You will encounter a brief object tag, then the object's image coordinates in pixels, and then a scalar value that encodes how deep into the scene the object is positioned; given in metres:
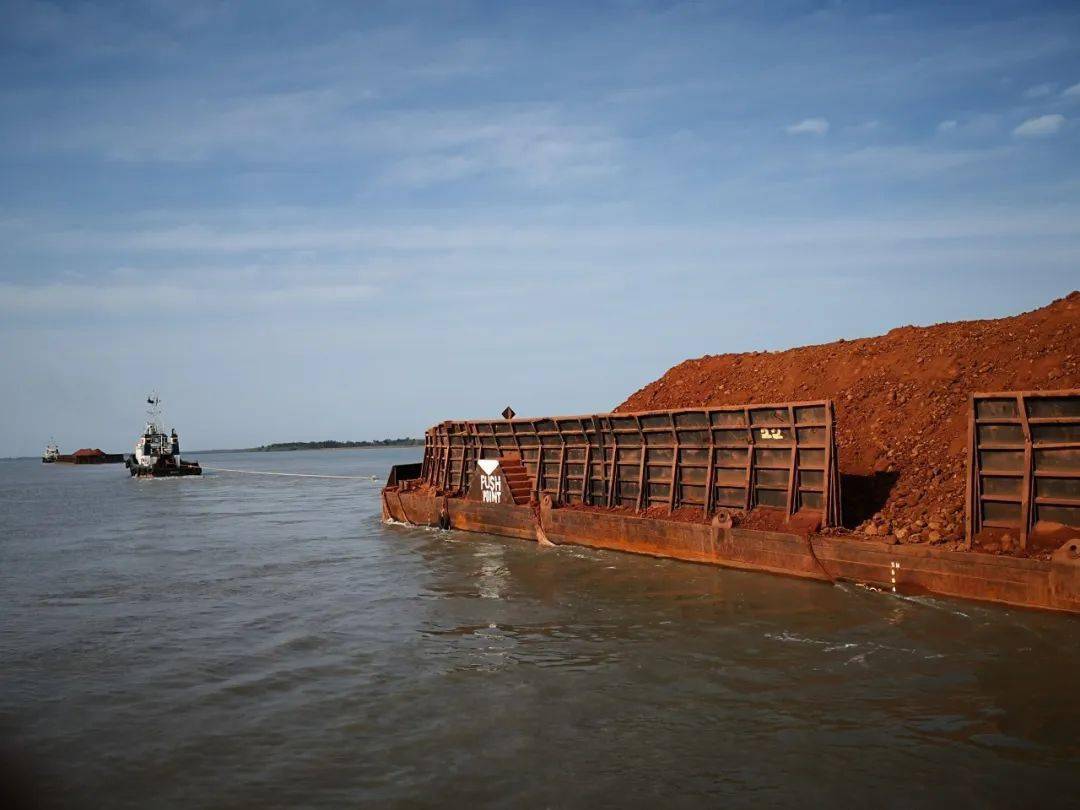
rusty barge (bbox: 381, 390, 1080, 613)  12.25
